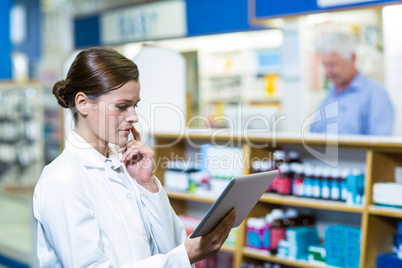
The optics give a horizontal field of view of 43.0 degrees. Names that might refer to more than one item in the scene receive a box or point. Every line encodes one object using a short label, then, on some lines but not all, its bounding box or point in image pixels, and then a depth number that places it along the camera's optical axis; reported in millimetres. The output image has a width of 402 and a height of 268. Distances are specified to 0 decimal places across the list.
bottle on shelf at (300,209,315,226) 3568
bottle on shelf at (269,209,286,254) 3512
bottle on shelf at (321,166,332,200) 3244
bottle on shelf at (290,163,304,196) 3400
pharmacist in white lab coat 1631
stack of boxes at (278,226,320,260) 3406
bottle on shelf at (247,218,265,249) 3587
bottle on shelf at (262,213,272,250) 3564
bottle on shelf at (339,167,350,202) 3170
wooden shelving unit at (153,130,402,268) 3008
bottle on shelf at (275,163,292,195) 3461
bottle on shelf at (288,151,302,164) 3549
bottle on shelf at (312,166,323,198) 3283
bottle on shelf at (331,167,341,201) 3205
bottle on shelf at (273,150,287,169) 3555
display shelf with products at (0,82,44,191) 8211
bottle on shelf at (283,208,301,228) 3555
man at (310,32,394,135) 4699
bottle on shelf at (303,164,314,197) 3330
